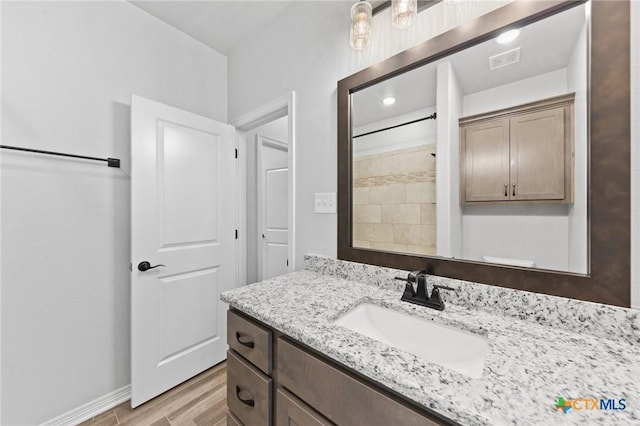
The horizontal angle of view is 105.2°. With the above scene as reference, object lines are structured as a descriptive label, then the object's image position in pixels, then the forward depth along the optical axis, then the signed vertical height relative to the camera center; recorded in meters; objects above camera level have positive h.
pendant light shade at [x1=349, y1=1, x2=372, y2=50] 1.13 +0.88
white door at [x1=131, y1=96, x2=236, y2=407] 1.56 -0.22
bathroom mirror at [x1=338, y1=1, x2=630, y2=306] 0.70 +0.21
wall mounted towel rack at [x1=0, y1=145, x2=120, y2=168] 1.24 +0.32
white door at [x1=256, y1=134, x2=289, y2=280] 2.74 +0.01
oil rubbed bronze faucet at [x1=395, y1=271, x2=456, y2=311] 0.90 -0.31
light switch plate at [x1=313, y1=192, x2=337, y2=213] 1.38 +0.05
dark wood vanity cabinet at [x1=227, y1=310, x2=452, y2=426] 0.56 -0.50
